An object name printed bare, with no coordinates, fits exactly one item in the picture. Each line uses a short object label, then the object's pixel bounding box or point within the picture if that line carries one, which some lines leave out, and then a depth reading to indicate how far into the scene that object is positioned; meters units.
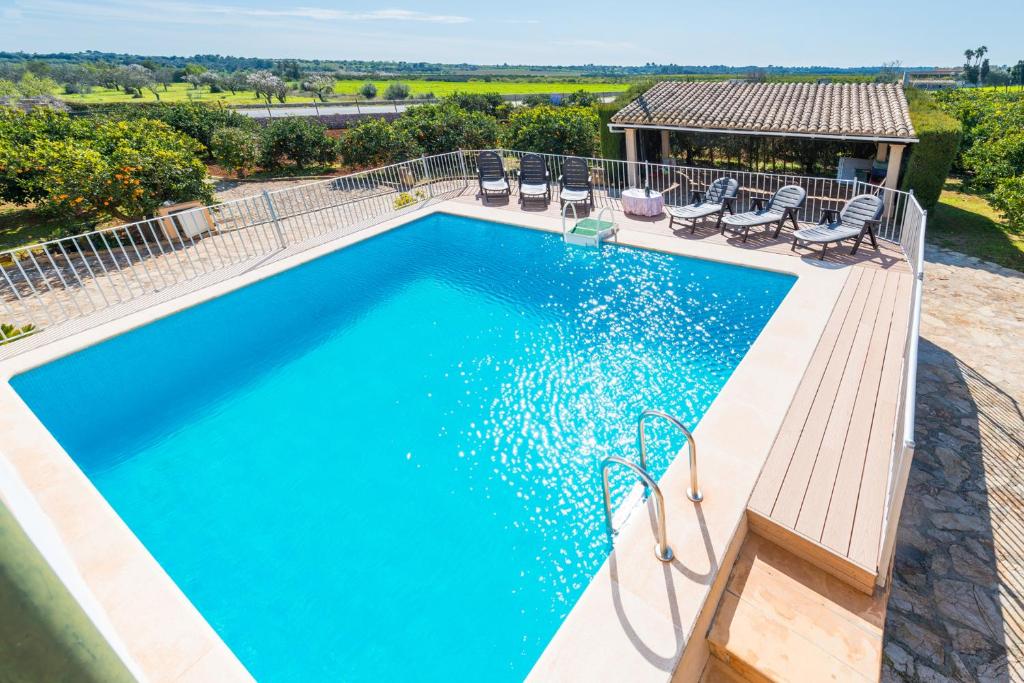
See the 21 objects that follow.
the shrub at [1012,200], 9.03
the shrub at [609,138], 15.02
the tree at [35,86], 56.36
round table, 11.45
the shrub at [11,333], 8.14
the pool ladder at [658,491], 3.53
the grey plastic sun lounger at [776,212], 9.56
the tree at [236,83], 91.50
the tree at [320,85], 79.69
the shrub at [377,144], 19.84
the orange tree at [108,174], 11.12
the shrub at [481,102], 44.22
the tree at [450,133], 20.03
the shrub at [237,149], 20.27
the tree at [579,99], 52.30
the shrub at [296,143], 21.48
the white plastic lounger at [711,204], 10.29
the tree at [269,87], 77.75
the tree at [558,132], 16.70
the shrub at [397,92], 74.50
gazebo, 10.77
